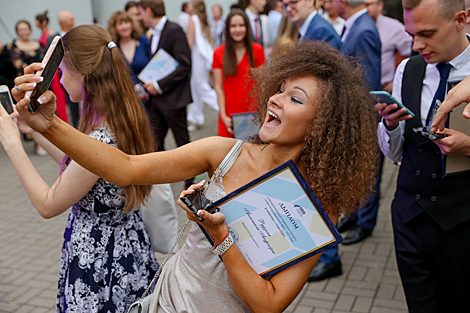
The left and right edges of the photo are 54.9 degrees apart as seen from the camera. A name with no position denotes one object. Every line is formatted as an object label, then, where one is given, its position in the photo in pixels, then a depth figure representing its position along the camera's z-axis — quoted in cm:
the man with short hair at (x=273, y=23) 964
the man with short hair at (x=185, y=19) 1077
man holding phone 221
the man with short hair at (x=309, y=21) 436
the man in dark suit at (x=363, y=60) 405
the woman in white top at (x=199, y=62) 896
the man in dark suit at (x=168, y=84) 573
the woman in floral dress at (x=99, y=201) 225
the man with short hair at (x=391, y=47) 497
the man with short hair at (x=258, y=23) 991
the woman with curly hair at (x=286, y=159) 167
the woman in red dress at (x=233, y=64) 498
